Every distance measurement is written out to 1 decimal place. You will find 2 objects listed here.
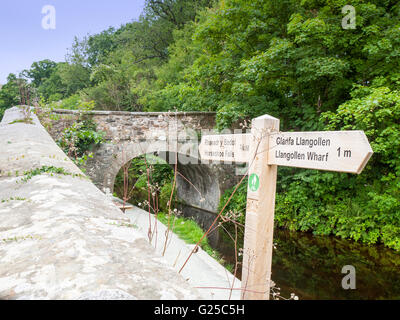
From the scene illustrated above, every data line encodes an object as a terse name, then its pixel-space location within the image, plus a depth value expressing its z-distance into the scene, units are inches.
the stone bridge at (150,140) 322.3
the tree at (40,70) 1504.7
